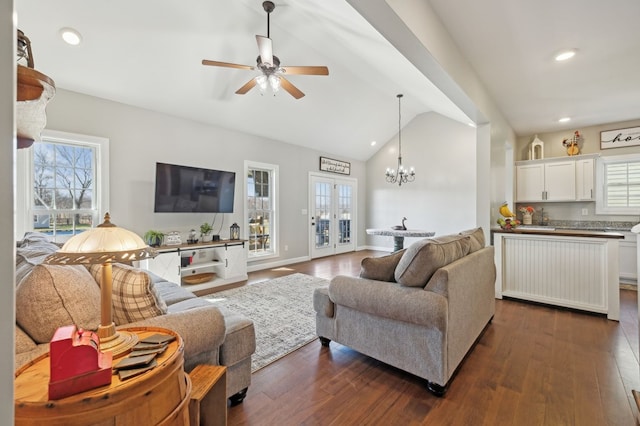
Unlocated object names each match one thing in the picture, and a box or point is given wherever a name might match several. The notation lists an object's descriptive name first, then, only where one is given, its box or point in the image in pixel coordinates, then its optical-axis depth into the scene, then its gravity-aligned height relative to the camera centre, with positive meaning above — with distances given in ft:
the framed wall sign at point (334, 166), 22.17 +3.93
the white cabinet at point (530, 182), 16.85 +1.85
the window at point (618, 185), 14.94 +1.48
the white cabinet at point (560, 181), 15.99 +1.84
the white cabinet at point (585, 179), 15.48 +1.84
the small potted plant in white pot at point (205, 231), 14.58 -0.89
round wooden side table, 2.40 -1.71
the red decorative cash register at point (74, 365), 2.51 -1.41
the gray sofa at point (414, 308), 5.76 -2.16
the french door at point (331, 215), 21.65 -0.12
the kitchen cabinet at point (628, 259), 13.74 -2.34
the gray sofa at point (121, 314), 3.48 -1.44
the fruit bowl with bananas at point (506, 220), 12.10 -0.32
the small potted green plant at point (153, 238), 12.49 -1.07
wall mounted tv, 12.85 +1.20
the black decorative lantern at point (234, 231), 15.72 -1.01
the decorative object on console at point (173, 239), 13.20 -1.20
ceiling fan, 8.86 +4.89
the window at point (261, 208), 17.63 +0.35
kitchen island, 9.96 -2.16
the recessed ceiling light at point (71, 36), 9.00 +5.83
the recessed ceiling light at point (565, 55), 8.62 +4.97
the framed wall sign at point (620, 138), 15.25 +4.15
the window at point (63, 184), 10.55 +1.20
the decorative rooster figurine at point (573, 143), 16.24 +4.09
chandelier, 19.62 +3.01
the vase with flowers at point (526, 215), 17.04 -0.16
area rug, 7.98 -3.68
